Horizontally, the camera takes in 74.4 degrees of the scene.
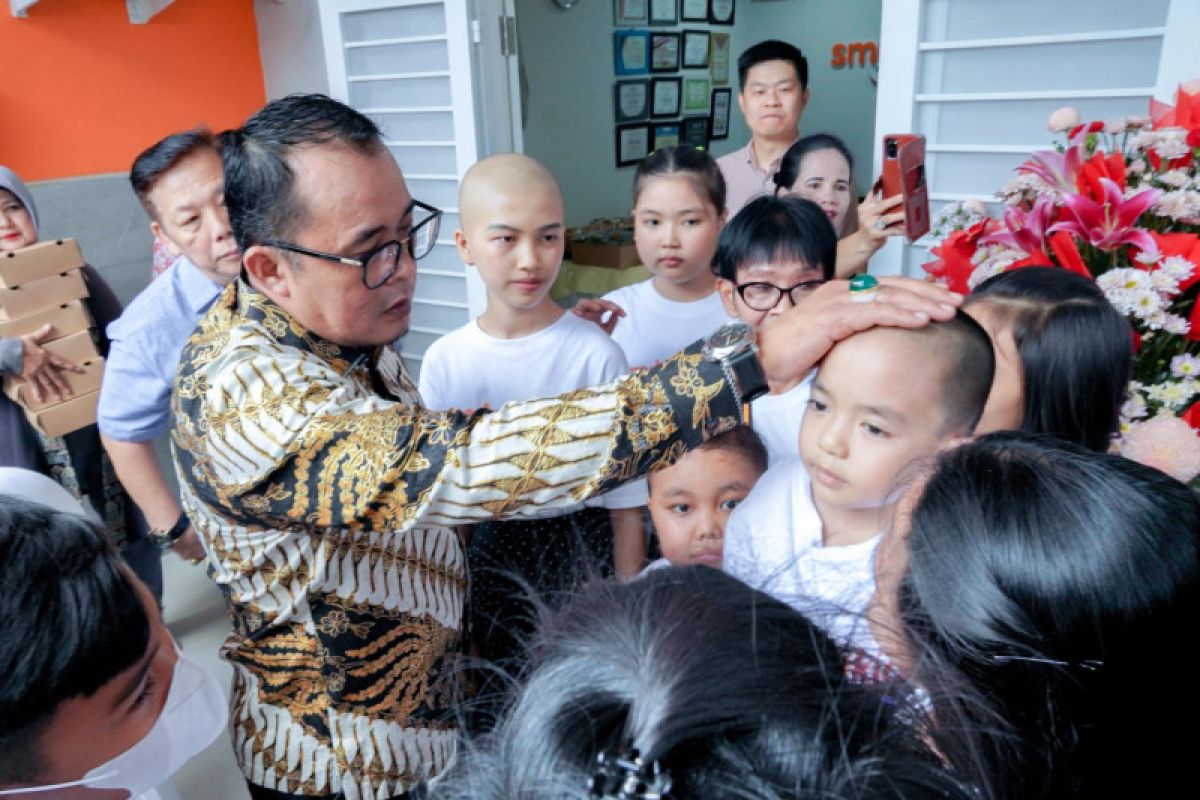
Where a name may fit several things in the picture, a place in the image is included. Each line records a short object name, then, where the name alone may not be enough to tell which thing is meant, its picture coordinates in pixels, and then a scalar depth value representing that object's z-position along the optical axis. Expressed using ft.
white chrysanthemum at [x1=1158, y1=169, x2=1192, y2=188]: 3.57
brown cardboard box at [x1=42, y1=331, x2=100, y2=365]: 7.03
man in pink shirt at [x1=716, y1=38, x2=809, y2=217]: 8.45
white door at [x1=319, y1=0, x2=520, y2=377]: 10.88
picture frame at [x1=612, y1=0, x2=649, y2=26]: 17.28
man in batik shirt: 2.79
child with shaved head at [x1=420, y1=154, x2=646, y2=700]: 5.30
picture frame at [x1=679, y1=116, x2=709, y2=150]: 19.90
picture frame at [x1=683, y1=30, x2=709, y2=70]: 19.33
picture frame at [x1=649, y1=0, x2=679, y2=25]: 18.29
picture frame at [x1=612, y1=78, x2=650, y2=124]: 17.87
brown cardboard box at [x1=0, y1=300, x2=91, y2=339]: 6.73
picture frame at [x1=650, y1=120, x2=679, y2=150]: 19.16
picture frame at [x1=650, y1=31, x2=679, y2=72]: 18.52
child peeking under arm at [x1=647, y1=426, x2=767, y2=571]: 4.56
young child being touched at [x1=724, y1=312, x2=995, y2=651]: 3.21
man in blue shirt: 5.69
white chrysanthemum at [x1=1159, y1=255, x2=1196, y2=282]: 3.29
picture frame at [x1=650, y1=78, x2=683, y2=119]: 18.89
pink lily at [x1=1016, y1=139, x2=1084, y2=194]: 3.94
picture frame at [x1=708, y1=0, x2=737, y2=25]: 19.95
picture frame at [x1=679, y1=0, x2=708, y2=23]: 19.03
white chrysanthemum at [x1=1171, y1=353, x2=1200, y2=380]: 3.40
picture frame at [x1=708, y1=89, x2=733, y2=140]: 20.68
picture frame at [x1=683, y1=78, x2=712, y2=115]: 19.70
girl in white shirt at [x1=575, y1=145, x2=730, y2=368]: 6.47
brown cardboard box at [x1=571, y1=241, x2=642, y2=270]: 13.57
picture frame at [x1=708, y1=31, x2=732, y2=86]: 20.22
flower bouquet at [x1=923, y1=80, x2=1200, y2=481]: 3.31
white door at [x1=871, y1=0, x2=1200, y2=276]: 6.67
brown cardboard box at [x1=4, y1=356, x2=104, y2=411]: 6.75
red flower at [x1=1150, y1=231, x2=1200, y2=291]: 3.38
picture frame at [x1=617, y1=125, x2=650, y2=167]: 18.19
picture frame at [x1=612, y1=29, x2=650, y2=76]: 17.52
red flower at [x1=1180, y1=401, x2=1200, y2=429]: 3.34
